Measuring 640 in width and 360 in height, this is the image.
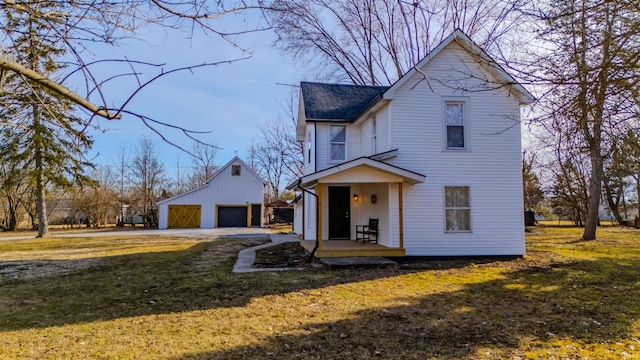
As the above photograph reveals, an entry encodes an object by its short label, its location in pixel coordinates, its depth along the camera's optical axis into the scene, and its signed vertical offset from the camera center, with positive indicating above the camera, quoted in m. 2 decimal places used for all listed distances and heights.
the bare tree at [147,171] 40.06 +3.74
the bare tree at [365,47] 19.02 +8.82
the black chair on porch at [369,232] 11.82 -0.91
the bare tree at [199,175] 43.75 +3.68
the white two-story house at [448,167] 10.73 +1.04
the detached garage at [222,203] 32.94 +0.20
